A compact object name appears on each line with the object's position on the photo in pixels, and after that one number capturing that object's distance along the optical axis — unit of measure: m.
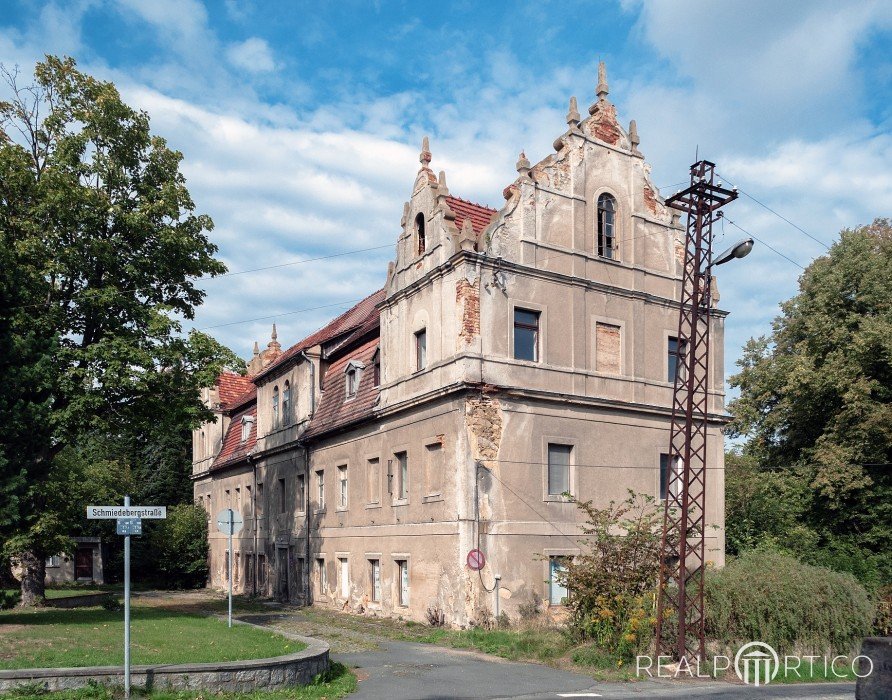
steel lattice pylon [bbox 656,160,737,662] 16.53
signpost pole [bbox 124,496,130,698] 11.53
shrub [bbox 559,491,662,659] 16.91
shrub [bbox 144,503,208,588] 43.53
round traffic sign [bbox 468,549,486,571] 21.92
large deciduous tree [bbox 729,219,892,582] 31.66
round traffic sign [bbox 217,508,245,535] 20.45
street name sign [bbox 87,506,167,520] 12.25
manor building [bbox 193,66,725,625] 23.03
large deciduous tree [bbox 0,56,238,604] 22.08
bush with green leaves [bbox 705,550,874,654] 17.64
